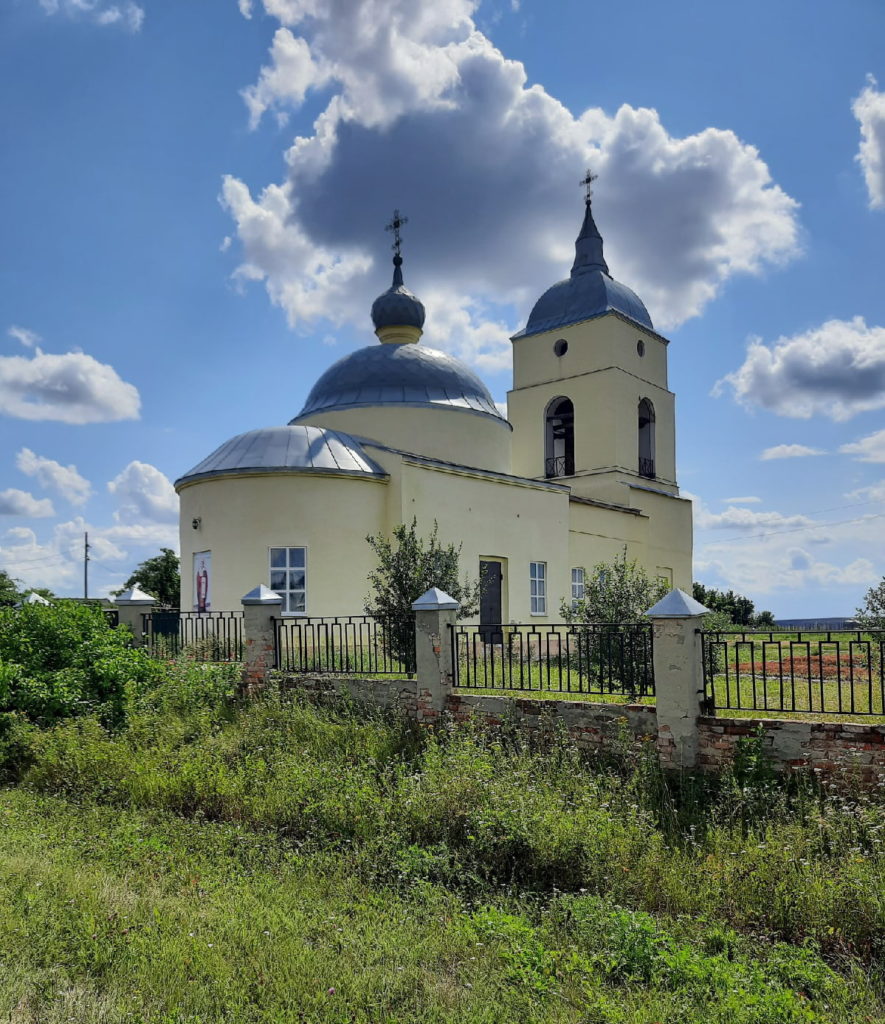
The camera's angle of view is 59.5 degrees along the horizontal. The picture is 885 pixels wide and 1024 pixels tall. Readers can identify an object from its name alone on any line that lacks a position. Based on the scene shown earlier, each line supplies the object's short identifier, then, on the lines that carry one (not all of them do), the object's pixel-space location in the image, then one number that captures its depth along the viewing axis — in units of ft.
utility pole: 139.13
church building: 47.52
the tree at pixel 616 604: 32.04
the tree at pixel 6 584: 95.86
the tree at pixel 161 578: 109.81
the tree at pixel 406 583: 35.83
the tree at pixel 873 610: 37.96
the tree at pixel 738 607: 110.23
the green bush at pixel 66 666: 31.09
